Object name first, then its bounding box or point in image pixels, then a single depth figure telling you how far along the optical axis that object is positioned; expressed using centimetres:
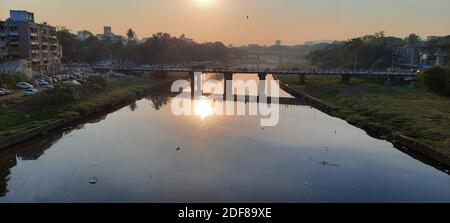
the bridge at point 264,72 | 5559
